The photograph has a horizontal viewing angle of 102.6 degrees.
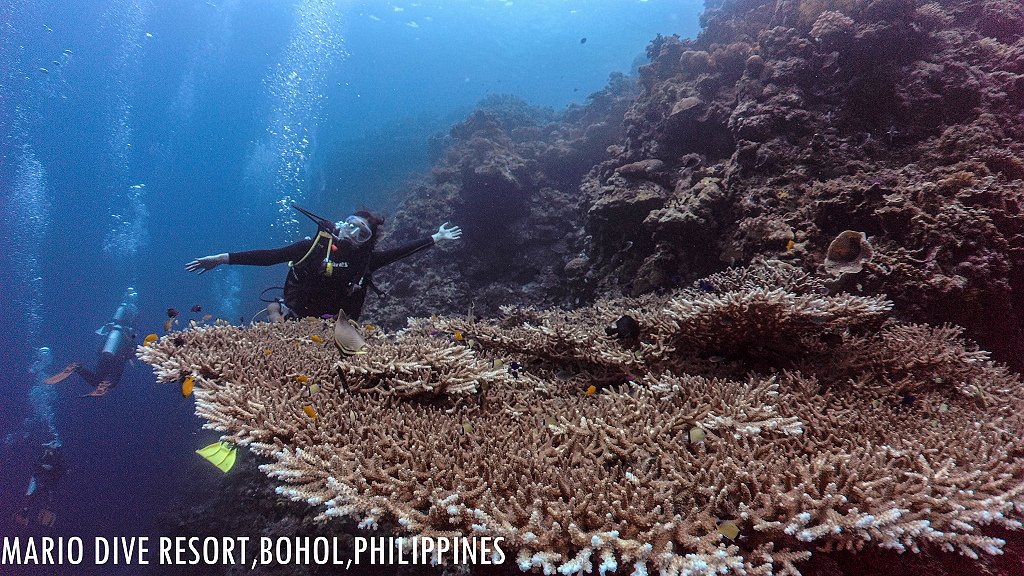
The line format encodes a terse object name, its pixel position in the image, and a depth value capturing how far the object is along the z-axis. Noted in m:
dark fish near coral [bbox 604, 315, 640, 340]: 3.82
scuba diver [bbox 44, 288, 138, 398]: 13.91
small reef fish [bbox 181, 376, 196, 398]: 3.14
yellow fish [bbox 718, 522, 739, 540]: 1.82
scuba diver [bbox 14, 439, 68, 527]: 13.70
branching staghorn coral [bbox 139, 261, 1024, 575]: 1.85
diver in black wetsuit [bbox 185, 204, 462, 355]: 6.41
